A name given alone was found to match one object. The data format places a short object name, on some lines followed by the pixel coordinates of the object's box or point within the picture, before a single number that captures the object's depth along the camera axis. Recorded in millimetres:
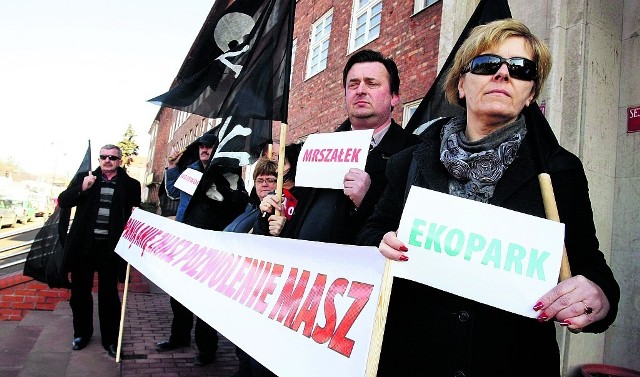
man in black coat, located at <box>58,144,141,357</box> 4766
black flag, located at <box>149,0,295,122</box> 3240
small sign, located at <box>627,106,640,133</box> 3693
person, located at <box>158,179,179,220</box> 6730
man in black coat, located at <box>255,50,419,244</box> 2115
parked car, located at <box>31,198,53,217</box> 41766
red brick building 7727
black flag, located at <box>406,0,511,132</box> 3135
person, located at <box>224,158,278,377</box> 3918
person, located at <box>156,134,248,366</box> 4523
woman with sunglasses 1319
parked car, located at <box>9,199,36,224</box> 31844
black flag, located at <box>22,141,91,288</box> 5051
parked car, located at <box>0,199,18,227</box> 27383
